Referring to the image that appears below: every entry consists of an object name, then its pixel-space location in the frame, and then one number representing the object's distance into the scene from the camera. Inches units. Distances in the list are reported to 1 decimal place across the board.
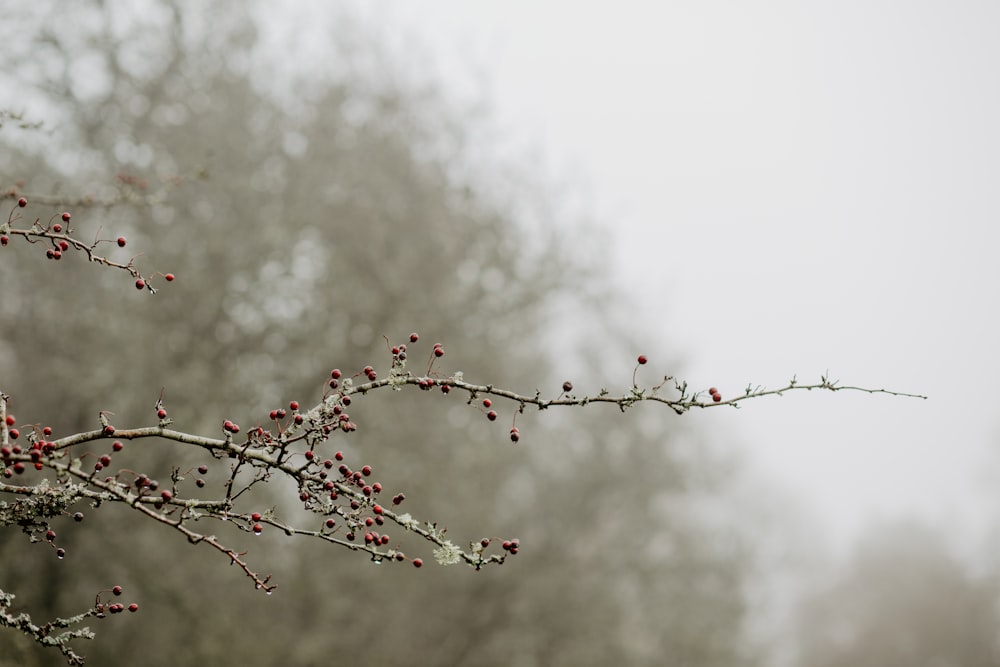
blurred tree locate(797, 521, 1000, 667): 1039.6
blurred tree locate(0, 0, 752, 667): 351.9
